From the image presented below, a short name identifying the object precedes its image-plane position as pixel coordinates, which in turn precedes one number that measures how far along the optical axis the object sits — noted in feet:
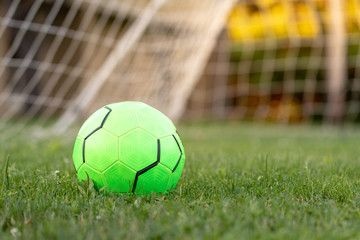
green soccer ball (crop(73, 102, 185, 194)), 7.43
